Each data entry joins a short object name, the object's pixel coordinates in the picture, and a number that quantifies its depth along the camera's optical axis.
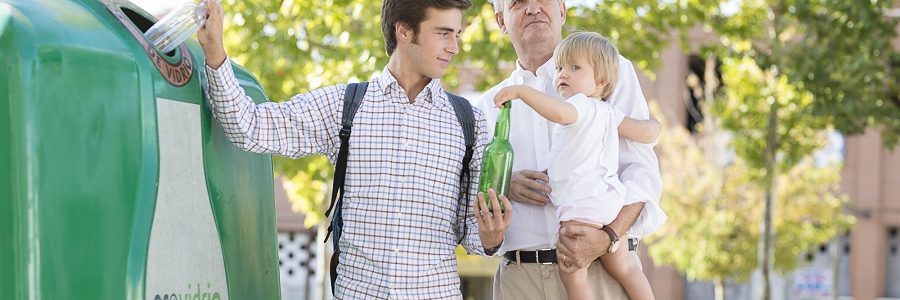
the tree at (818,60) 11.87
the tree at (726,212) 24.05
